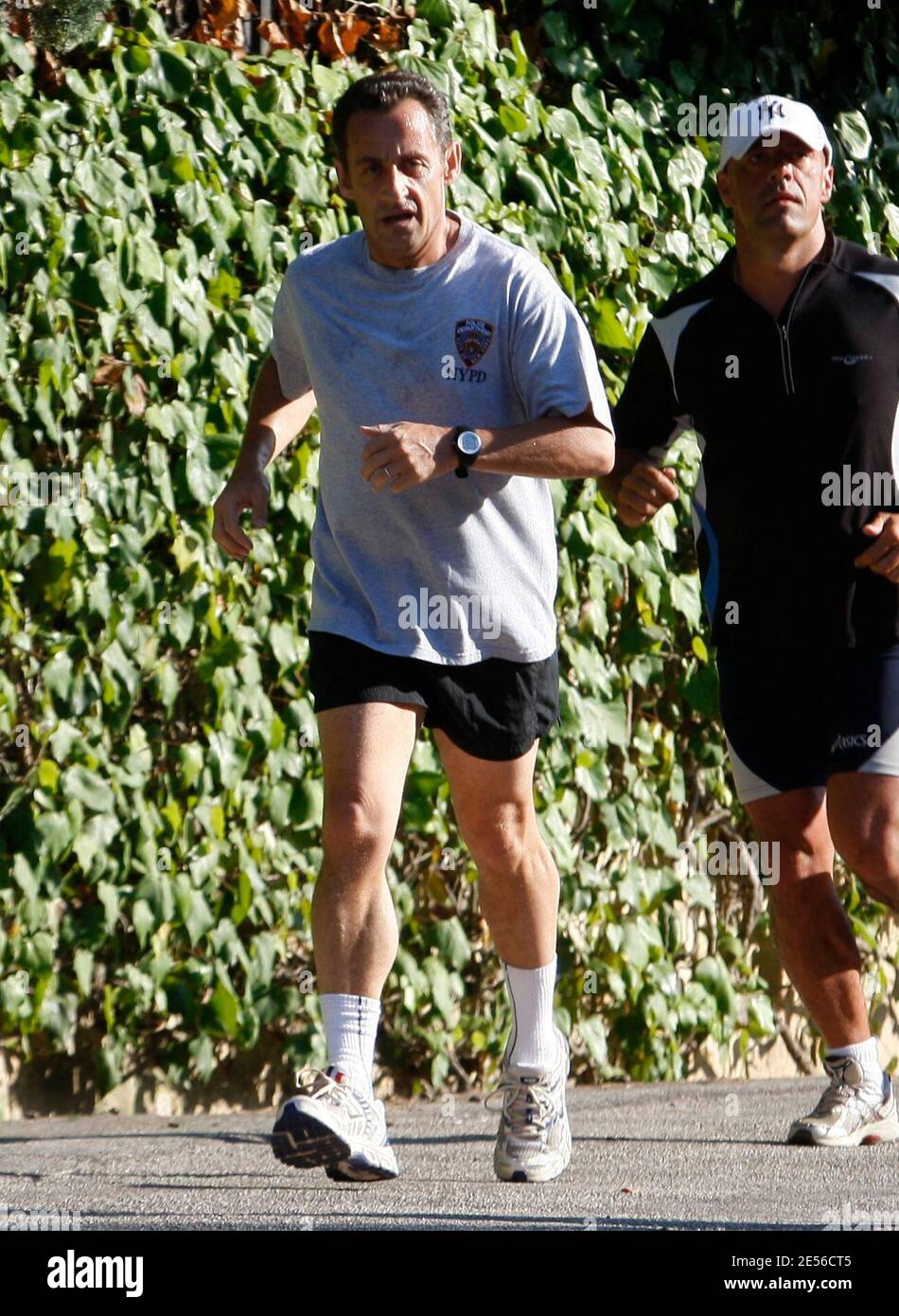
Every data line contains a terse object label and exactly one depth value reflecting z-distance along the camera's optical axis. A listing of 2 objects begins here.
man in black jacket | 8.37
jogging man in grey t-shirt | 7.32
